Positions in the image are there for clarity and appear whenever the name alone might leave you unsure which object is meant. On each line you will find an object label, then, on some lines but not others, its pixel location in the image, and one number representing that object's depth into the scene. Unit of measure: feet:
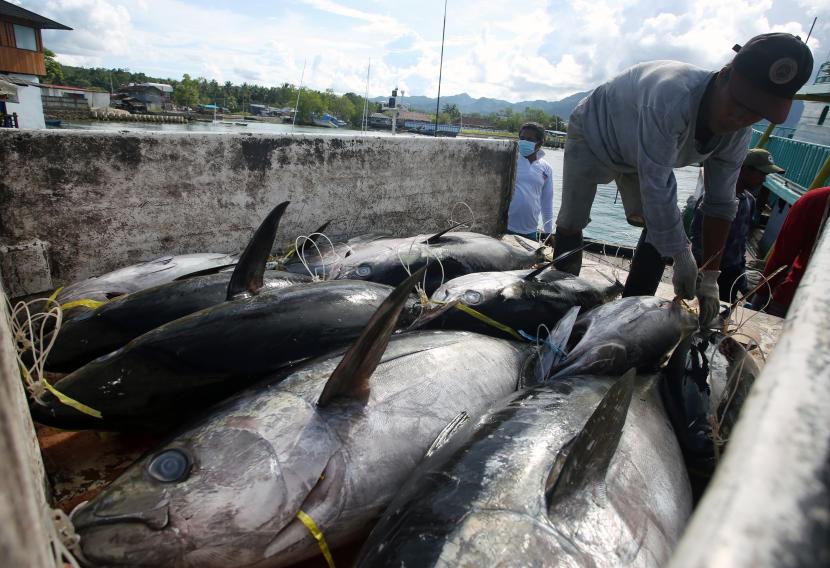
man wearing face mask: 21.07
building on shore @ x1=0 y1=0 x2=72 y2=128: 88.69
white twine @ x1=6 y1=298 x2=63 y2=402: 5.88
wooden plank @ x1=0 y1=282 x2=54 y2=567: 1.62
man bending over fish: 8.11
